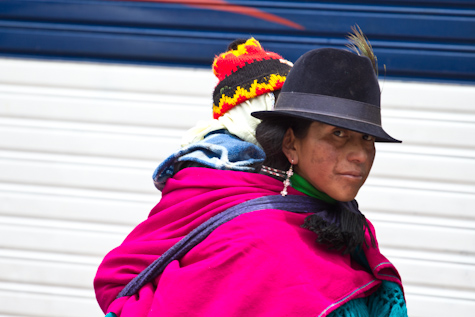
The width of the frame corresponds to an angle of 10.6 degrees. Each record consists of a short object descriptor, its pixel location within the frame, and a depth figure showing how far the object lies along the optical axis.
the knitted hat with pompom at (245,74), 4.73
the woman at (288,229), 4.44
